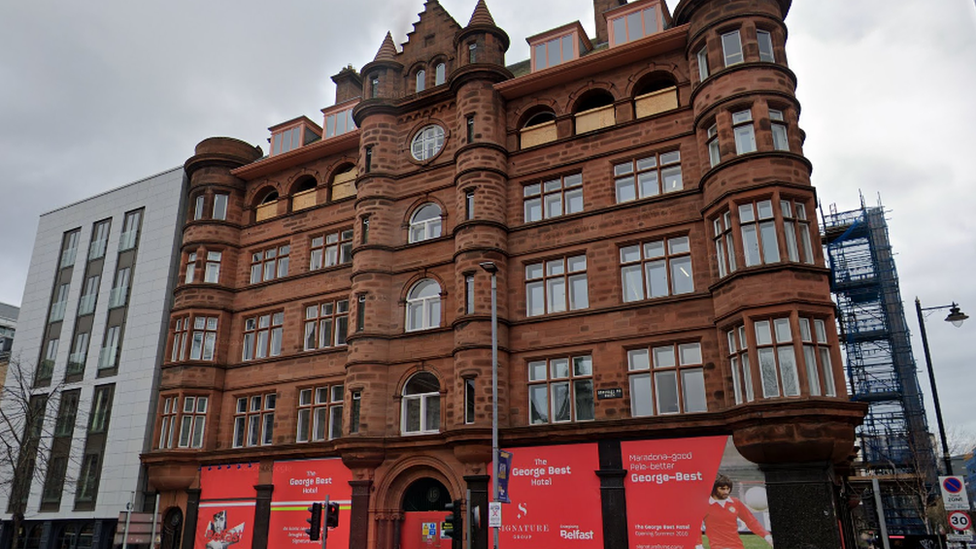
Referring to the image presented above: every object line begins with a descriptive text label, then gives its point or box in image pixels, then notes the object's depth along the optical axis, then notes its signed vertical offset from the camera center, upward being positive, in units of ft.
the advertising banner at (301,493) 90.74 +4.92
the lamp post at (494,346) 66.39 +16.96
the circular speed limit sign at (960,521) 57.31 +0.74
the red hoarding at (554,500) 74.43 +3.31
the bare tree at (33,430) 108.27 +16.76
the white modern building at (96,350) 111.96 +29.95
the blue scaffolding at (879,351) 158.71 +38.90
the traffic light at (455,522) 75.86 +1.14
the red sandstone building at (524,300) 70.90 +26.41
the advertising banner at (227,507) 96.94 +3.61
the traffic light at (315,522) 76.07 +1.22
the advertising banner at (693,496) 67.00 +3.28
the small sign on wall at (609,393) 77.25 +13.99
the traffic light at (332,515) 74.95 +1.89
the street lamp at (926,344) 65.95 +17.21
